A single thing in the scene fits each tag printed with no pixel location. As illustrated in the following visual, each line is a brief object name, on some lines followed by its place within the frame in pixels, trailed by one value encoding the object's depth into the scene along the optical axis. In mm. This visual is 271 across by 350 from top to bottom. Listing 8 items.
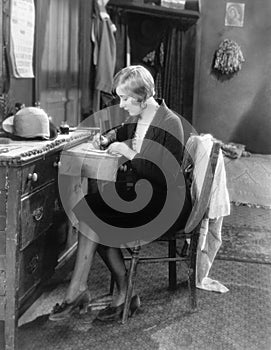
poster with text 2713
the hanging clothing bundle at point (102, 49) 4406
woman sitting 2596
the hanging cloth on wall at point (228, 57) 5922
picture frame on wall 5953
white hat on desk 2383
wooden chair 2627
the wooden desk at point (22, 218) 2037
